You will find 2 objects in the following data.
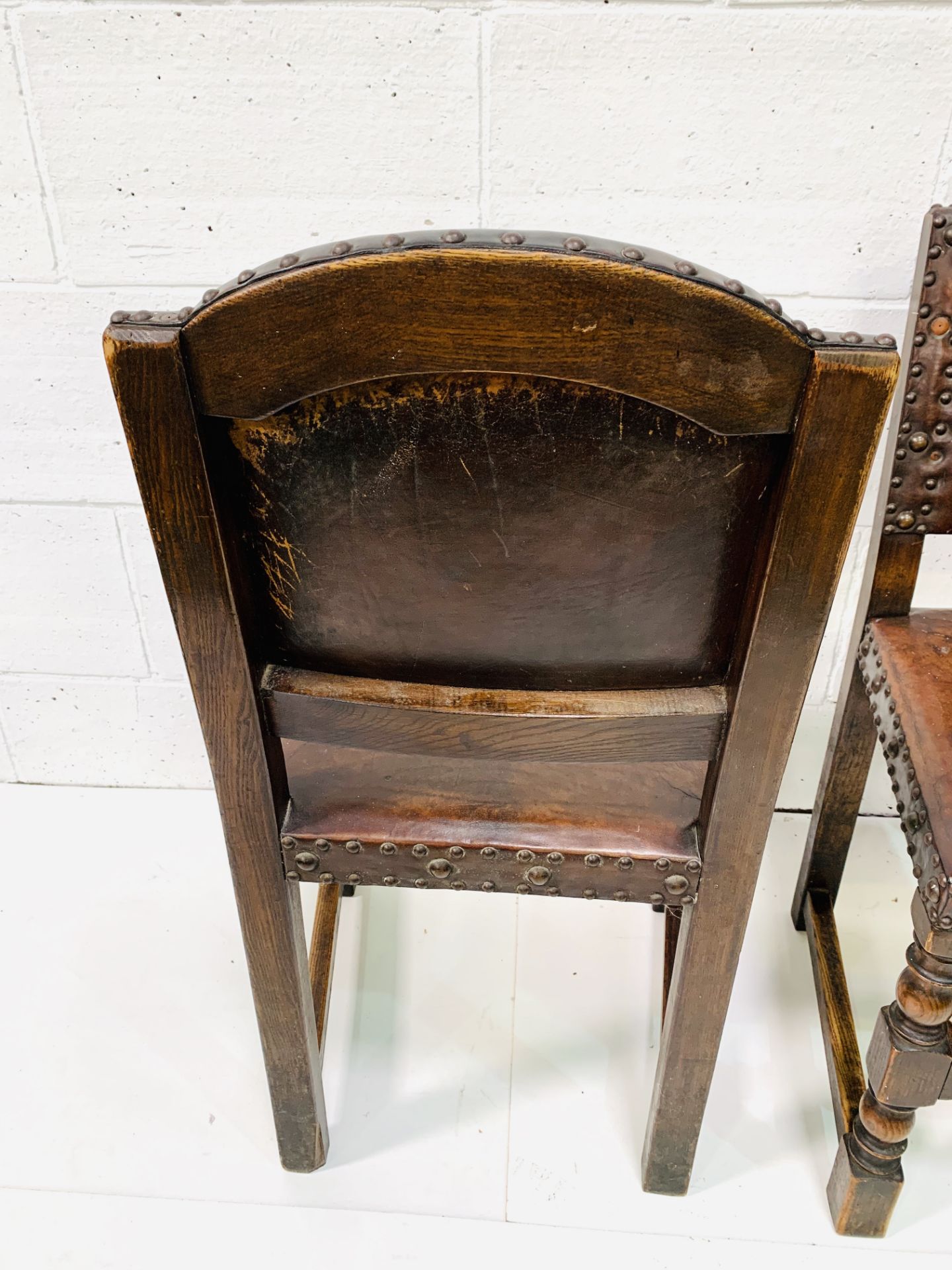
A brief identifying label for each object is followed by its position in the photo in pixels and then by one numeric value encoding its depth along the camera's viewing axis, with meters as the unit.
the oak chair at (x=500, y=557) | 0.58
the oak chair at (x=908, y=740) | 0.96
